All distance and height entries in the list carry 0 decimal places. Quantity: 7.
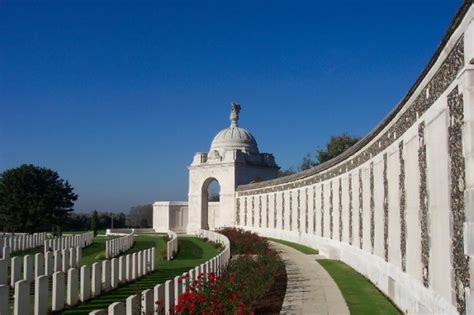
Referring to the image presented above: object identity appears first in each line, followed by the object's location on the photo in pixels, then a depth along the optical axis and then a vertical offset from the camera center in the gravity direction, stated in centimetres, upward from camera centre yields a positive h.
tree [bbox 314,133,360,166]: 4989 +586
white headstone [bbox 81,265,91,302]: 1056 -144
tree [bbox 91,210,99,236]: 3761 -89
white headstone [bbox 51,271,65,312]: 947 -143
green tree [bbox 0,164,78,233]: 3653 +69
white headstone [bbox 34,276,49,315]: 860 -135
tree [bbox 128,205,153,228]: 5898 -74
